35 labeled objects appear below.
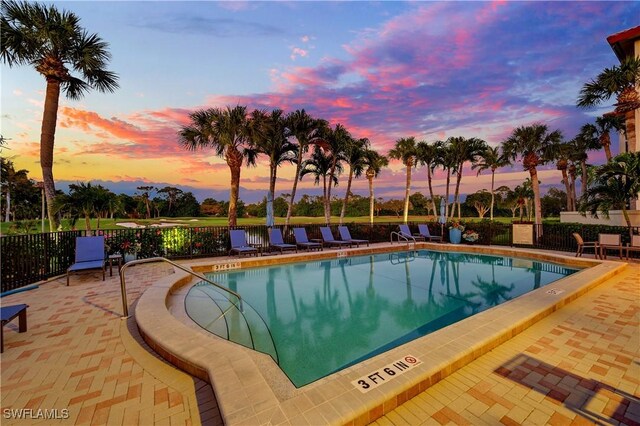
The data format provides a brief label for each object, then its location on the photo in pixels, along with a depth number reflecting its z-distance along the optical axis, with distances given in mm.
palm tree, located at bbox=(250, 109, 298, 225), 16172
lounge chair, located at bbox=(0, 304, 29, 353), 3109
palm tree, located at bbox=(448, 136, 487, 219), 27344
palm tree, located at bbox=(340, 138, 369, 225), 21334
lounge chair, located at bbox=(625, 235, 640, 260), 8703
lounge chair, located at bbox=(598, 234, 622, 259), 8930
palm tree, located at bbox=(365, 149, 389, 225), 23141
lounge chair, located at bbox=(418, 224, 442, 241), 14742
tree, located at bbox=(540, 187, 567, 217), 57625
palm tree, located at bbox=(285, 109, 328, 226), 17984
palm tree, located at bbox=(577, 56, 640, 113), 12539
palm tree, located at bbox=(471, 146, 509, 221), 31359
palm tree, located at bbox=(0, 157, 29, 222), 27516
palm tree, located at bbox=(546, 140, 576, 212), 20797
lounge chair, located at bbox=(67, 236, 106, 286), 6830
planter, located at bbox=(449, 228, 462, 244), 14062
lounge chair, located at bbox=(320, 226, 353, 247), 12078
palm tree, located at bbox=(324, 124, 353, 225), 19906
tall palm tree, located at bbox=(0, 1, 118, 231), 8375
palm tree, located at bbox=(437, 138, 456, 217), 27953
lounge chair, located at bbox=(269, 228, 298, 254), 10906
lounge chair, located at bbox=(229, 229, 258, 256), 9652
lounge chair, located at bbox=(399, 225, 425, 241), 14133
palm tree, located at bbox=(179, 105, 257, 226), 13516
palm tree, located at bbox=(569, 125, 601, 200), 25750
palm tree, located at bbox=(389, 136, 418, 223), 26344
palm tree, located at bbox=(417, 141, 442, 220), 27078
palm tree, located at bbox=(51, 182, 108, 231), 7855
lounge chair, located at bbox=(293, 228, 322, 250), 11376
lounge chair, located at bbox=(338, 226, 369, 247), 12992
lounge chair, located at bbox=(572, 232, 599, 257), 9375
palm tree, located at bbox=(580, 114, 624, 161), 23534
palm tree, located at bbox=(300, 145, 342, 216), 21078
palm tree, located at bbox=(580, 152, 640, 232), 9547
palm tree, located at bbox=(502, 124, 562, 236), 20797
